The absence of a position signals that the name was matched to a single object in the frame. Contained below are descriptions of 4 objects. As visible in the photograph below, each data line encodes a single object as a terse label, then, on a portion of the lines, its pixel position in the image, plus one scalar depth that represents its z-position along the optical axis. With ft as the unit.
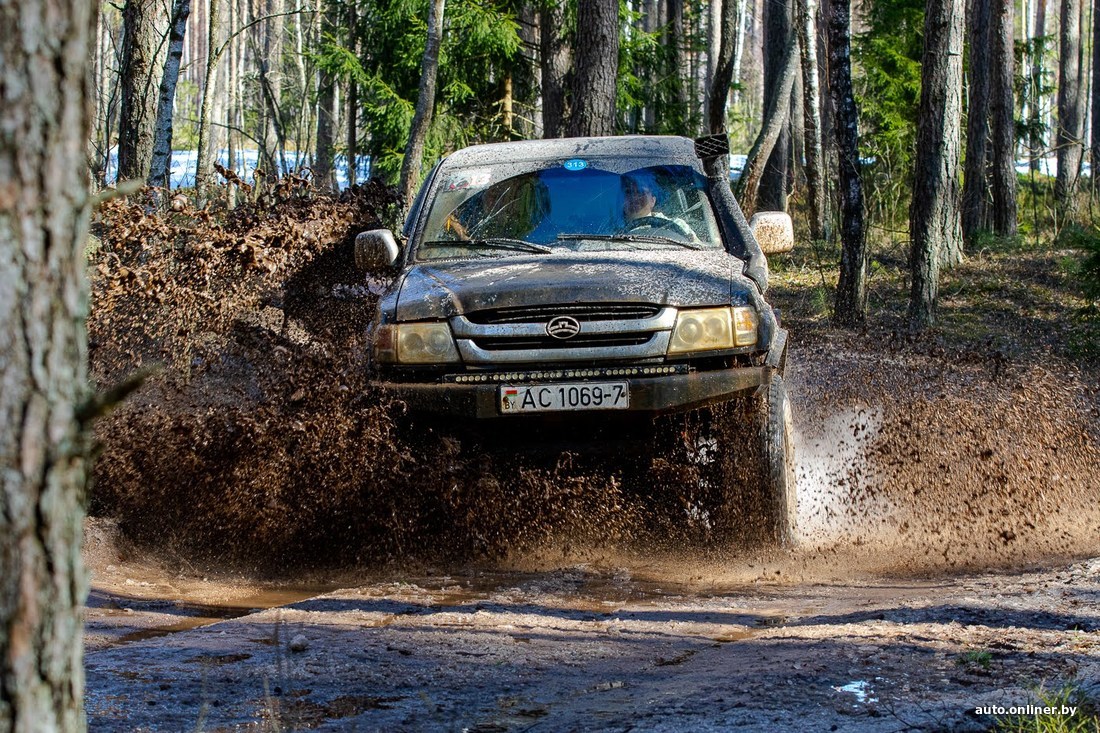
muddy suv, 35.55
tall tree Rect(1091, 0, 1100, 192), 205.68
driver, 43.32
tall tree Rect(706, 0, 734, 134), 124.57
